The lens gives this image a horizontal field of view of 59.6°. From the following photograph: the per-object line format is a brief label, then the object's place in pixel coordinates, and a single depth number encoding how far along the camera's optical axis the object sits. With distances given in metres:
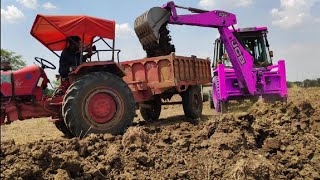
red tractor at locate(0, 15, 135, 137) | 4.44
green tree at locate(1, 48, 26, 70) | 22.42
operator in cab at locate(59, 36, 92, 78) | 5.13
